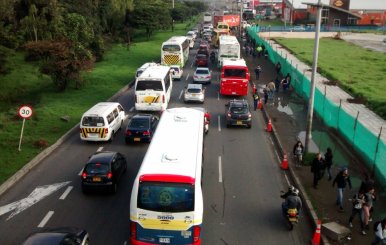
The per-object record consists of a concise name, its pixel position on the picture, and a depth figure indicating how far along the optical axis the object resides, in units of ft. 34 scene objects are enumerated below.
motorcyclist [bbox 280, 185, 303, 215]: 47.65
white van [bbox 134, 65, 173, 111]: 95.71
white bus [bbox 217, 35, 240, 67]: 152.97
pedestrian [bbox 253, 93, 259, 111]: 102.47
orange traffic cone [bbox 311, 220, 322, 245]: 44.96
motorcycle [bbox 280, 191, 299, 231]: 47.52
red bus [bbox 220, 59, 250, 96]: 115.34
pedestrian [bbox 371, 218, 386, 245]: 42.25
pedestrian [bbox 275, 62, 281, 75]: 141.92
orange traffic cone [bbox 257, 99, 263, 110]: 105.60
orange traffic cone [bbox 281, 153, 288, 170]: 66.80
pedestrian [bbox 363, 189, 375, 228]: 46.85
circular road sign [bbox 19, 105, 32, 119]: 71.46
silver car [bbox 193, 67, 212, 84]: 134.62
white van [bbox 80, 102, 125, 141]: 75.82
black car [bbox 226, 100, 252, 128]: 87.35
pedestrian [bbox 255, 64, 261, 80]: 141.42
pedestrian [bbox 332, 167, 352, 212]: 52.06
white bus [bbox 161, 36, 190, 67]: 146.92
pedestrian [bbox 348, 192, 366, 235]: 47.50
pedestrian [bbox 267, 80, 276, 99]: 112.88
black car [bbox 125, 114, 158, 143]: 75.82
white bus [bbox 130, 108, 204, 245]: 40.32
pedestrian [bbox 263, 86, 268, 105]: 107.24
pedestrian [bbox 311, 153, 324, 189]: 57.82
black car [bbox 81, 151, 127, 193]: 54.90
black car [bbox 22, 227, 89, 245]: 37.35
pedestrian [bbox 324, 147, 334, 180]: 61.21
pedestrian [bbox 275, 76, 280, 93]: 120.73
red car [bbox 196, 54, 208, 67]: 168.66
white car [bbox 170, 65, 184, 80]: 141.08
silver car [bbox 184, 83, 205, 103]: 108.78
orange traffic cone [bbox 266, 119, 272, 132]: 87.22
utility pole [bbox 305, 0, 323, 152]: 62.85
